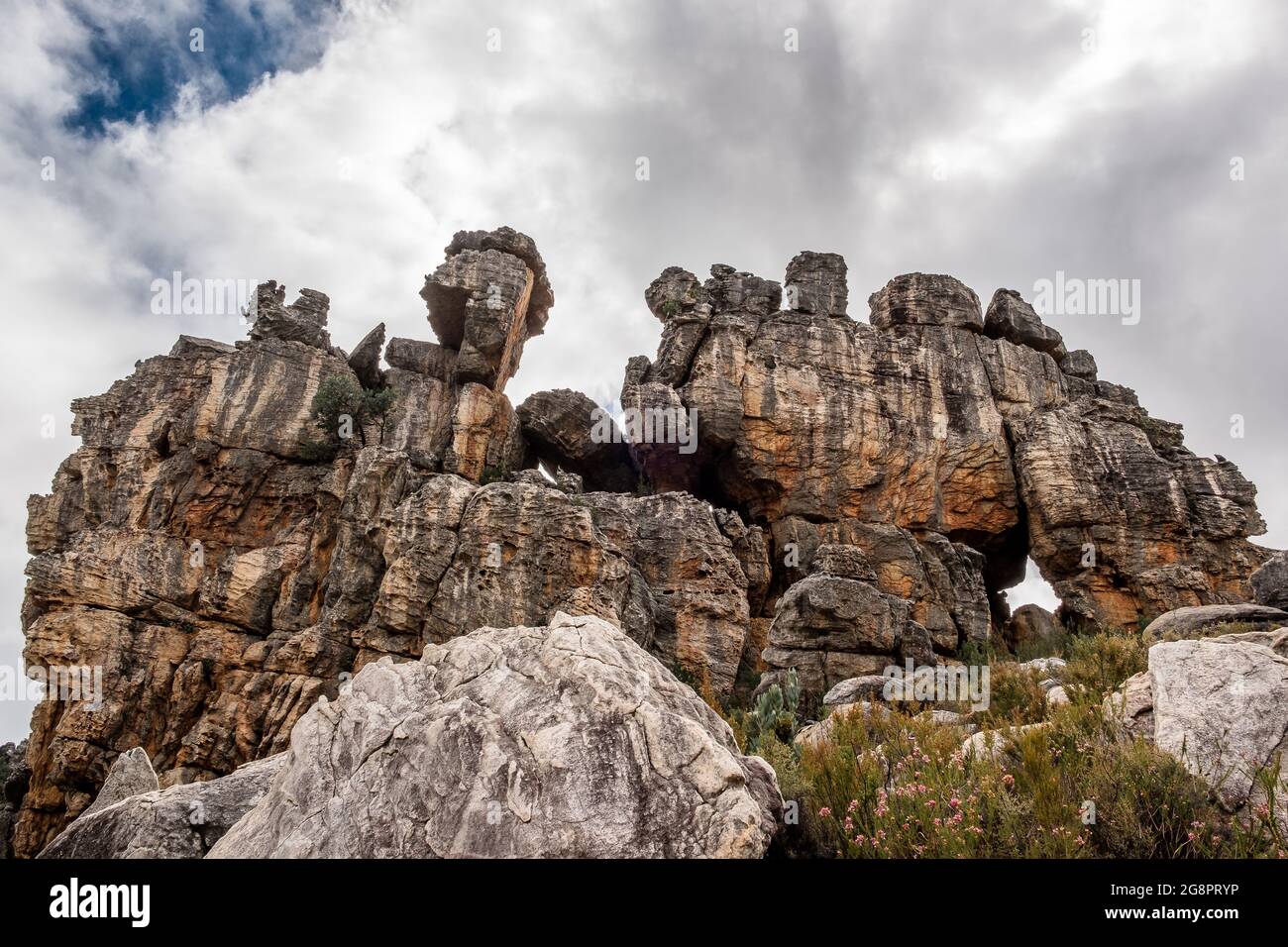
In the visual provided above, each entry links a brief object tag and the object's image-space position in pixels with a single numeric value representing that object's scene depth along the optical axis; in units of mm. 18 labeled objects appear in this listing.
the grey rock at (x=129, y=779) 8562
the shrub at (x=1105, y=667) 8336
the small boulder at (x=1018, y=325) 34812
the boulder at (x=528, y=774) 4016
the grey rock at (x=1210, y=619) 12773
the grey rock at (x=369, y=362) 32375
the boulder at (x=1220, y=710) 4859
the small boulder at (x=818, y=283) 33531
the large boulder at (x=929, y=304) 33750
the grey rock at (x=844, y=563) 19484
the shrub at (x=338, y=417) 28906
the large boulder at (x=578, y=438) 32531
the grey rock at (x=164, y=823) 5484
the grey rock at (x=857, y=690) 13305
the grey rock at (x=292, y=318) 31297
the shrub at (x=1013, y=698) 8727
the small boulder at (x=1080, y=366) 37375
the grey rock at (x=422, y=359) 33125
